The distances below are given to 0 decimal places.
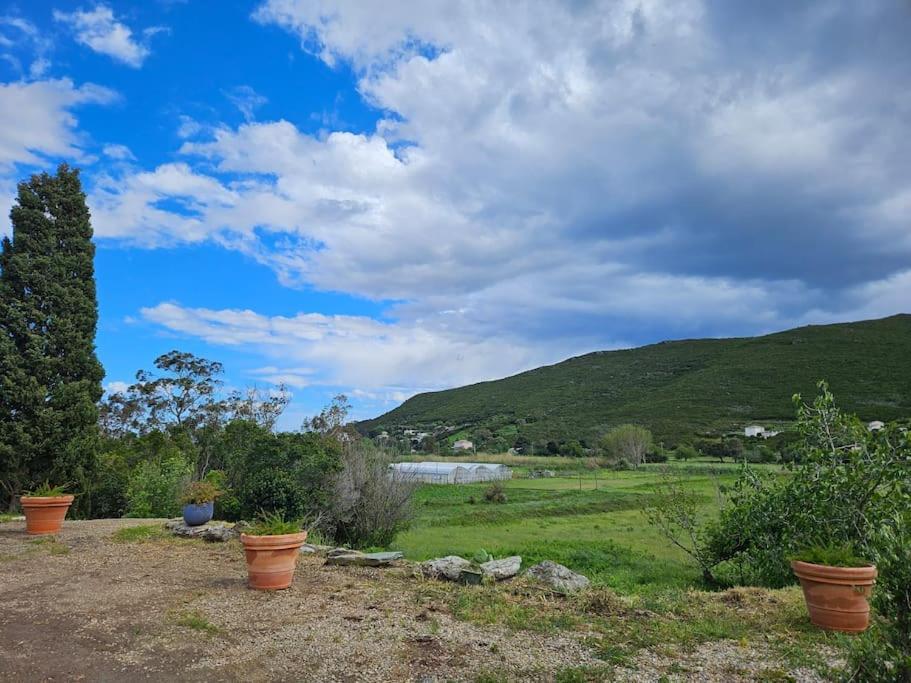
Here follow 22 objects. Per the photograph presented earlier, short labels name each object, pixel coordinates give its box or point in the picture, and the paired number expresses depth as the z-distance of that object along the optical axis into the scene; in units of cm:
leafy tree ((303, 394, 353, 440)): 2248
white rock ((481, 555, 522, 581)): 758
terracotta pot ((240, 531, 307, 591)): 680
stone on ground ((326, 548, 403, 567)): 850
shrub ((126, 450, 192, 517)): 1577
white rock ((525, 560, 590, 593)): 715
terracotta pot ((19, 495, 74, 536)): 1090
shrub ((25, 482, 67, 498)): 1126
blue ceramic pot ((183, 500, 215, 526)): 1122
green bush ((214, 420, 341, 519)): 1235
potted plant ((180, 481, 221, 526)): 1124
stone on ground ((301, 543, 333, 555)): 947
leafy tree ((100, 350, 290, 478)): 2912
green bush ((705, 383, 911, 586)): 741
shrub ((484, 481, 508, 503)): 3183
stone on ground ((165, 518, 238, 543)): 1073
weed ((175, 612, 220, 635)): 537
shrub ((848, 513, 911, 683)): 273
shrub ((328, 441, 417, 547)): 1323
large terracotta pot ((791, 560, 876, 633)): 534
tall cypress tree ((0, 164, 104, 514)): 1393
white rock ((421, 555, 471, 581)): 770
